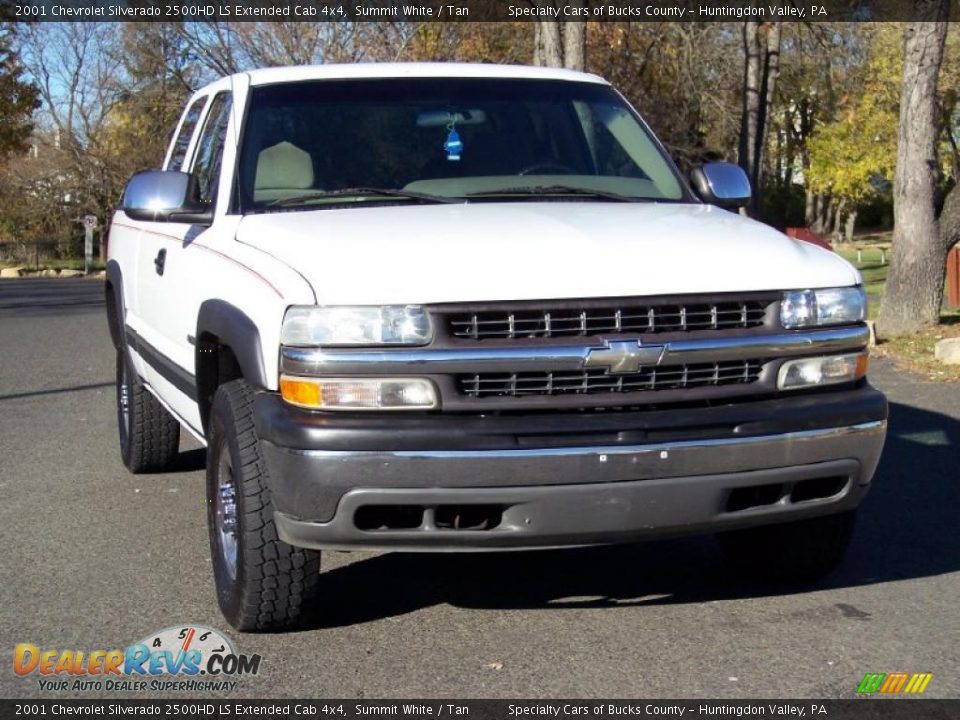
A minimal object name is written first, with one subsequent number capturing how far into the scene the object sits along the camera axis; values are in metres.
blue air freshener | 5.66
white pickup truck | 4.21
